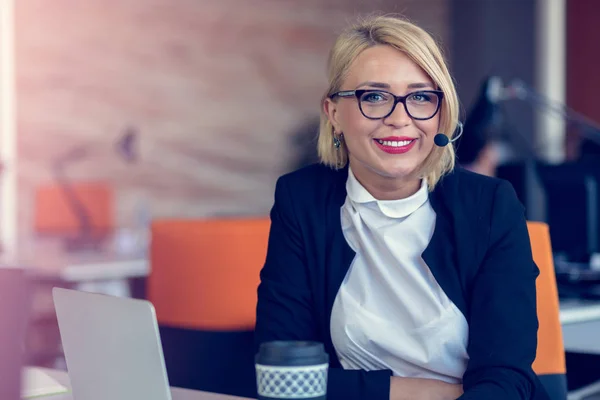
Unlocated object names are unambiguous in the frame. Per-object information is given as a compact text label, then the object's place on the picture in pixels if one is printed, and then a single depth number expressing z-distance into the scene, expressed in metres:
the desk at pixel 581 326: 2.22
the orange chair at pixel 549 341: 1.81
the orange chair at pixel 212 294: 2.22
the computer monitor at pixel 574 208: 3.13
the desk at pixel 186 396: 1.36
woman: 1.54
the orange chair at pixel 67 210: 4.63
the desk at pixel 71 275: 3.76
